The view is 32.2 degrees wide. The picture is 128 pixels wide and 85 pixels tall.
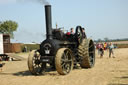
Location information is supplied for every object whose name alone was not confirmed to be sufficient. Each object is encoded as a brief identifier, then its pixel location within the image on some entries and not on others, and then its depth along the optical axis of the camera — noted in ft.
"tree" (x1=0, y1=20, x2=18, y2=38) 164.84
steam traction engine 29.35
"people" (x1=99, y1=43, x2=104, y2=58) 62.51
